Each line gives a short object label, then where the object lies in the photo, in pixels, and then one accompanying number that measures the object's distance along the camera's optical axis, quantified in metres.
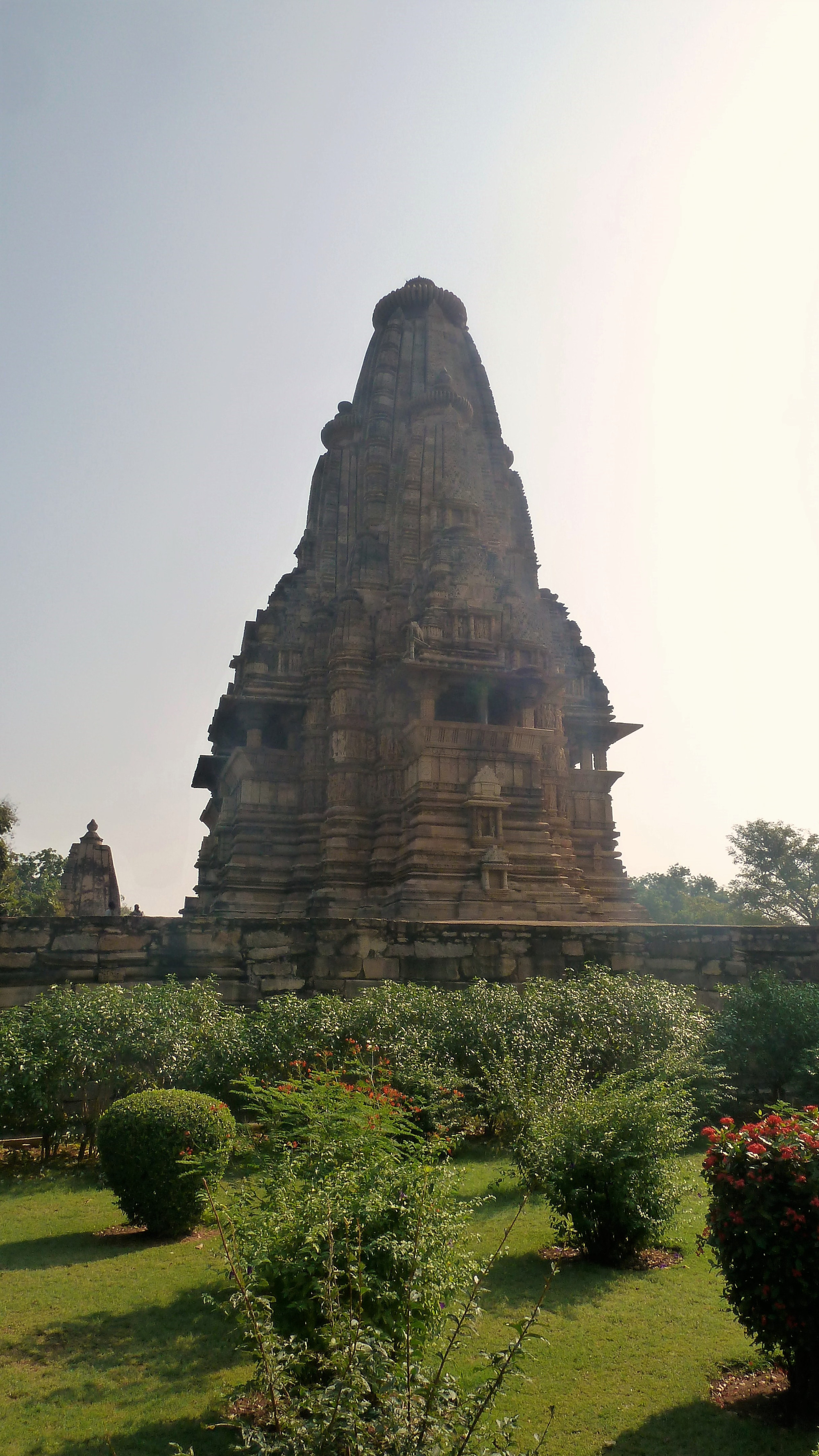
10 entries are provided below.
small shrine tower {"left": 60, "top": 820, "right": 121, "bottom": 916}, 28.06
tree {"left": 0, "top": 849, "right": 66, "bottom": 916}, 37.91
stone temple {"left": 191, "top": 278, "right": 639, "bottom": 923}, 17.59
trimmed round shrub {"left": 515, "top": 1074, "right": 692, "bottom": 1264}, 5.47
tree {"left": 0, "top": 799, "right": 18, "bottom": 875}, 36.50
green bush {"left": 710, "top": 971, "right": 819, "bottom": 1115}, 9.88
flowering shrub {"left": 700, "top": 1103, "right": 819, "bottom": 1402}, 3.69
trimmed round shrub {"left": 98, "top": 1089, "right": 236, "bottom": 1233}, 5.80
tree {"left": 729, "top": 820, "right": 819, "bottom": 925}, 47.78
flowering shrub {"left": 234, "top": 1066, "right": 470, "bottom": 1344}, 3.44
